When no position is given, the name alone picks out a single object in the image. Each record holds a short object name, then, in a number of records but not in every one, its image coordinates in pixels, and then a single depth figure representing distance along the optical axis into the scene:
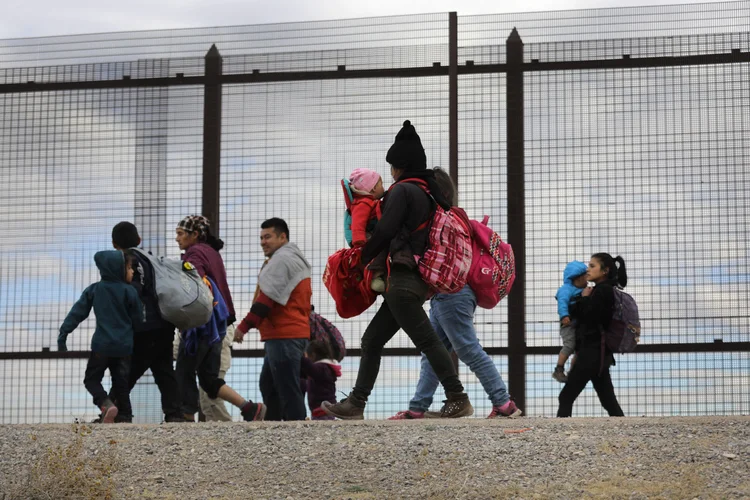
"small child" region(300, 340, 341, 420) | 18.36
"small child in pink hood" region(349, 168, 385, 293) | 13.19
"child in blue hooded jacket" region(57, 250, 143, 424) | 15.91
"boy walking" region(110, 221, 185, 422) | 16.25
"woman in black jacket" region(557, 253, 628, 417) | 16.98
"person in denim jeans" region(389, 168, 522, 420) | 14.34
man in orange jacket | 16.03
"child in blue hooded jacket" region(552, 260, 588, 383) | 18.45
